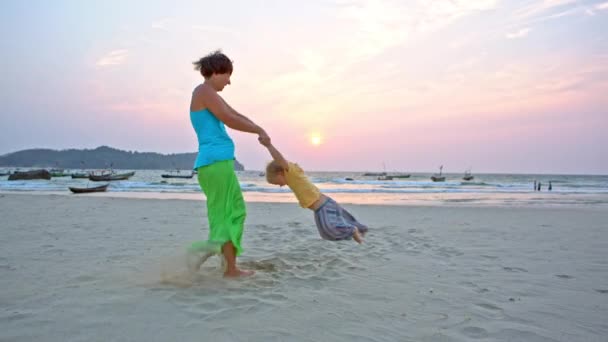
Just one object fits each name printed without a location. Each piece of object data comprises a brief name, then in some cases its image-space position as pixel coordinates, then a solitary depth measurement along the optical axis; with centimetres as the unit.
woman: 328
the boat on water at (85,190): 1914
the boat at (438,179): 5715
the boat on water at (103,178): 4303
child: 394
